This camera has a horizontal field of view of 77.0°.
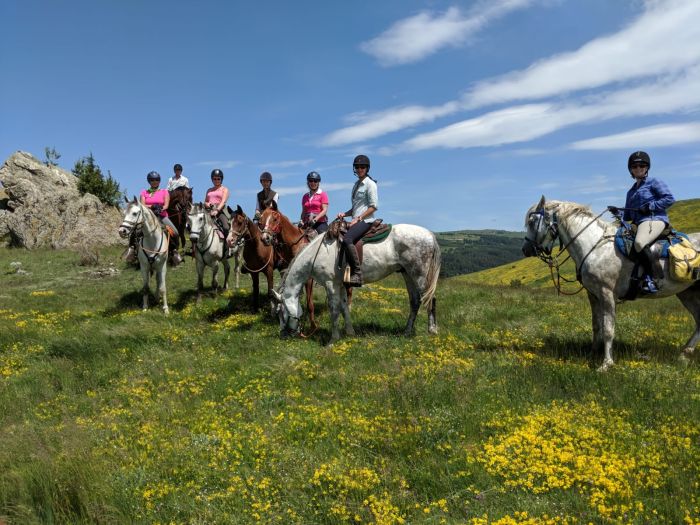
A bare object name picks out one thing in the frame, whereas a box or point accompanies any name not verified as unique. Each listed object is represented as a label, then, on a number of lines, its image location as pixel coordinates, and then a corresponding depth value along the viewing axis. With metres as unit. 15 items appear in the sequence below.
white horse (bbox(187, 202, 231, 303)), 14.30
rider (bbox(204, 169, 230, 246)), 16.16
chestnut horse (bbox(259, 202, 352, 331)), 12.34
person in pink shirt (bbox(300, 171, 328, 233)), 13.45
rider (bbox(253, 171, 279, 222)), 14.05
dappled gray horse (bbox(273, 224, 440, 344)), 11.41
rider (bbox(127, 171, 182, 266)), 16.64
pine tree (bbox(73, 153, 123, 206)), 37.56
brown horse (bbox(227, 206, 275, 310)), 13.11
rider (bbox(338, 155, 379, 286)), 11.20
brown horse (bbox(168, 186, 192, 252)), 18.28
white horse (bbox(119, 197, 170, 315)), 14.26
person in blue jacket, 8.66
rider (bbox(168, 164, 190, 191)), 18.48
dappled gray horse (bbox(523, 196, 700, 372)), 9.01
